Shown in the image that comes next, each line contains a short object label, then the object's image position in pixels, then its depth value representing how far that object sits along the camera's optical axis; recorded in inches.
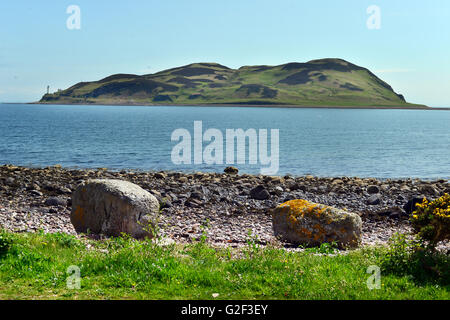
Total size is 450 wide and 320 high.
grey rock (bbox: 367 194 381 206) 957.5
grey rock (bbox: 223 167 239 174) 1549.0
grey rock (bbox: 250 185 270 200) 981.2
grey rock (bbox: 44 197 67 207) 846.9
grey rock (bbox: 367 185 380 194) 1083.9
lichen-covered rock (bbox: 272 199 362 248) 566.9
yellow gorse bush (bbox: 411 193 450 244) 400.8
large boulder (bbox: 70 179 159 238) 567.5
